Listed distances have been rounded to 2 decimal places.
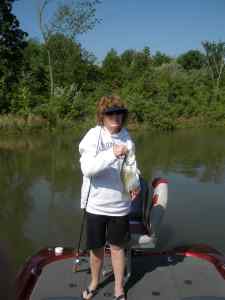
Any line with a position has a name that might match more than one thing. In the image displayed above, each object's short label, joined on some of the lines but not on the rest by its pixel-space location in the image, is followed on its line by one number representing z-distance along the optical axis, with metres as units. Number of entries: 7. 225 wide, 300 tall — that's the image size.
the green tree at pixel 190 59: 41.98
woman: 2.74
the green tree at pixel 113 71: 22.97
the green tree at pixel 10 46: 17.25
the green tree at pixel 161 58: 39.27
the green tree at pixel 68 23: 19.44
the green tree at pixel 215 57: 31.07
